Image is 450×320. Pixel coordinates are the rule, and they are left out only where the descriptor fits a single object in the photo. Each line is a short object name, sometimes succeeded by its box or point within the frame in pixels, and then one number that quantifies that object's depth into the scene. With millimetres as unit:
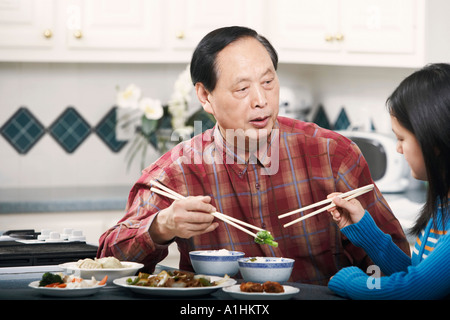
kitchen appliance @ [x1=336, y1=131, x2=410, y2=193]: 4776
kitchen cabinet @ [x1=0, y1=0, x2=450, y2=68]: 5056
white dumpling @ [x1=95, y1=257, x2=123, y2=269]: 2898
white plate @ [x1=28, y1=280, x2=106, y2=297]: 2704
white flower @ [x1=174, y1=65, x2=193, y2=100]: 5299
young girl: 2667
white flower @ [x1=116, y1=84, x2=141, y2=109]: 5393
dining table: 2716
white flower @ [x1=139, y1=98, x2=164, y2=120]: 5326
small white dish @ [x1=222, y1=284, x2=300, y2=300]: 2665
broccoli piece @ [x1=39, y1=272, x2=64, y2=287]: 2758
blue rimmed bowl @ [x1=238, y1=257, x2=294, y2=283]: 2832
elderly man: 3243
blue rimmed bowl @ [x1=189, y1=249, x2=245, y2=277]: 2941
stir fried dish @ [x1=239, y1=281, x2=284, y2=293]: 2694
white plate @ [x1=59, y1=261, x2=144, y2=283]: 2862
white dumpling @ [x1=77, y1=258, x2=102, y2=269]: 2881
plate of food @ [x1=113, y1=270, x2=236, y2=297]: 2713
